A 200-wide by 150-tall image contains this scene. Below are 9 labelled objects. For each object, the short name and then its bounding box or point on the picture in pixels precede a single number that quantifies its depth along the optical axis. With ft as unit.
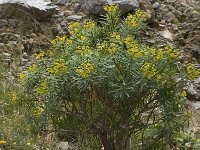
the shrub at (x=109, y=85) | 10.03
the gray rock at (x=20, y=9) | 22.07
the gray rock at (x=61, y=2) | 24.69
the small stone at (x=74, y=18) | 22.65
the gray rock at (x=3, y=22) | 21.97
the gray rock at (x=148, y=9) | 23.54
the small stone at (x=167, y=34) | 23.30
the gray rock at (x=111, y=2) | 22.24
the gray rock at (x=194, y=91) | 19.65
